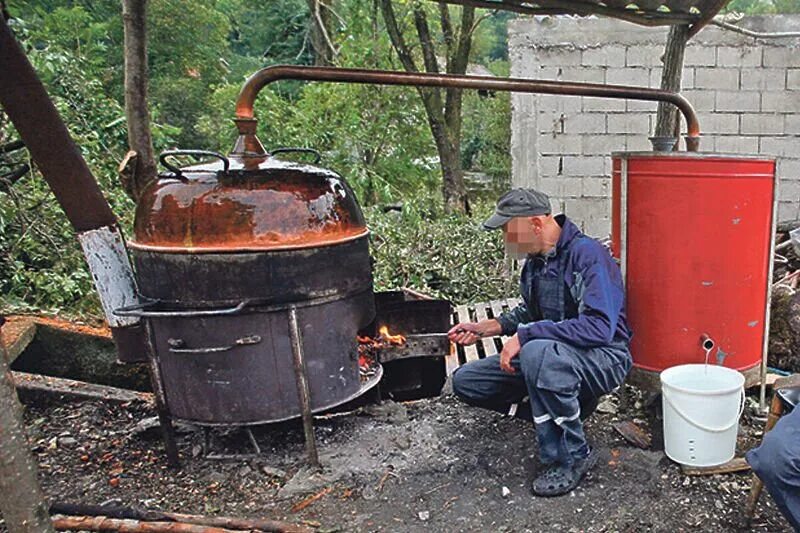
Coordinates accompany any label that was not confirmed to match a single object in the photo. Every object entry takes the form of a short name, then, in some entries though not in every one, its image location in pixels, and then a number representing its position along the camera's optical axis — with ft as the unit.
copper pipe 9.84
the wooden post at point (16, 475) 5.82
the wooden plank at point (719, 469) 9.45
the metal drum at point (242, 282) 9.12
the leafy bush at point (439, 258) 21.38
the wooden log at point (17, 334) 12.14
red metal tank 9.82
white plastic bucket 9.11
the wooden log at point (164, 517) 8.09
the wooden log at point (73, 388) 12.32
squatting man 9.16
